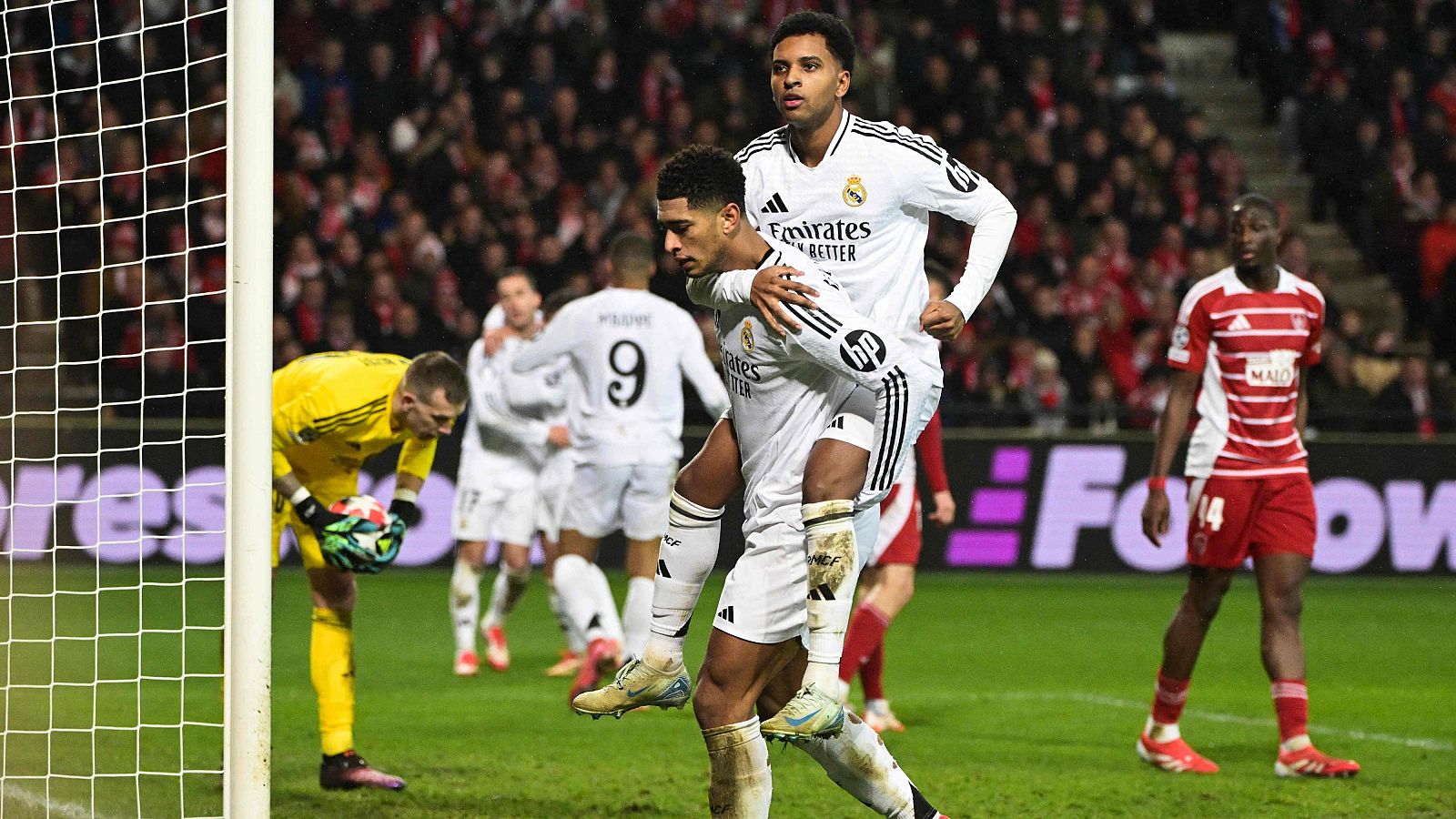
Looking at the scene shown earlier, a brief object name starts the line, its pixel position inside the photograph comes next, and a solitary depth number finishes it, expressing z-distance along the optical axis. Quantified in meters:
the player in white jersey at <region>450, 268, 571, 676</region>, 20.23
